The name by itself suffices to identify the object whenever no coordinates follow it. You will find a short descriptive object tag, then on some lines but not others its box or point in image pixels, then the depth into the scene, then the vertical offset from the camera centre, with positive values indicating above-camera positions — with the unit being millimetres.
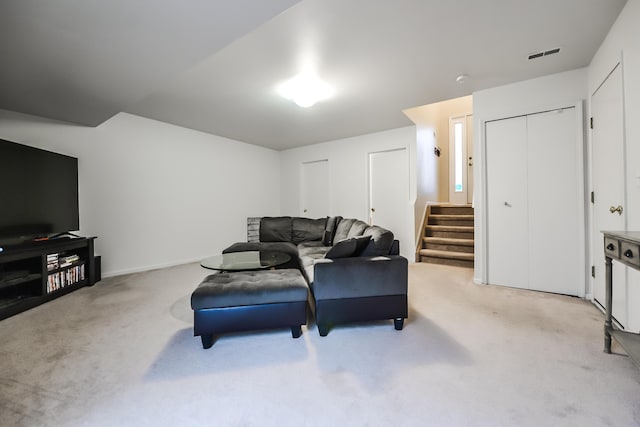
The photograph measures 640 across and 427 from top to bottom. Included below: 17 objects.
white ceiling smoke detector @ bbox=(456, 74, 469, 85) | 2671 +1358
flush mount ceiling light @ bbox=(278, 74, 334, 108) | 2671 +1336
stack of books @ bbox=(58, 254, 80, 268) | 2805 -492
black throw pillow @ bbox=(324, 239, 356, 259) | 2066 -301
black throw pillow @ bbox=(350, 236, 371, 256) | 2160 -272
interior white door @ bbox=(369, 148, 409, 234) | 4586 +388
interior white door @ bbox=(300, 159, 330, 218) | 5566 +485
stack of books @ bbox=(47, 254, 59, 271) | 2634 -471
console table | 1307 -292
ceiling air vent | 2244 +1353
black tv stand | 2354 -565
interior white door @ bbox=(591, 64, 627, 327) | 1926 +268
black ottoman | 1783 -658
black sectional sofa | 1961 -574
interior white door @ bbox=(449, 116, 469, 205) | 5906 +1104
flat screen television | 2428 +244
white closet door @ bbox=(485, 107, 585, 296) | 2645 +64
